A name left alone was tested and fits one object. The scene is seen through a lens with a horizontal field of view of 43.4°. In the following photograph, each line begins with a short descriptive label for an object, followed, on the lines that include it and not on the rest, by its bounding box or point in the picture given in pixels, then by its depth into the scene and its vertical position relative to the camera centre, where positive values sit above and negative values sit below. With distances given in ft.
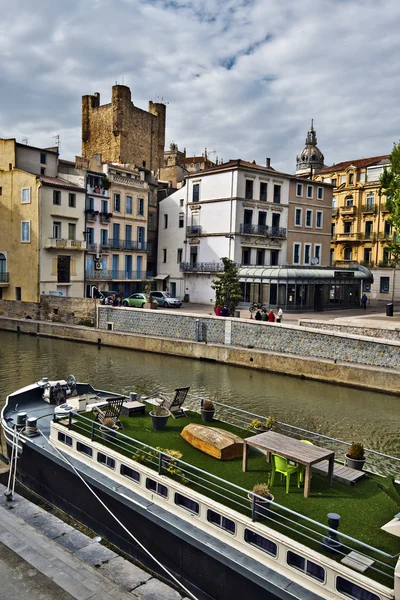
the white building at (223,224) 143.84 +15.15
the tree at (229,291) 106.01 -3.43
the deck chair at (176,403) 40.60 -10.68
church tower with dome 278.26 +67.37
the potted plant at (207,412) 39.22 -10.80
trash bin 112.68 -7.11
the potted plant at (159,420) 37.06 -10.89
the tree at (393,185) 103.24 +19.75
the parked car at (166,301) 133.24 -7.36
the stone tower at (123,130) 217.36 +63.97
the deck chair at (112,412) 37.10 -10.44
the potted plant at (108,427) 35.32 -11.01
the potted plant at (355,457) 31.35 -11.34
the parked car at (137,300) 126.21 -7.04
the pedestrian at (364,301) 140.98 -6.64
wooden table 26.42 -9.47
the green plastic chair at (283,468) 28.17 -10.91
